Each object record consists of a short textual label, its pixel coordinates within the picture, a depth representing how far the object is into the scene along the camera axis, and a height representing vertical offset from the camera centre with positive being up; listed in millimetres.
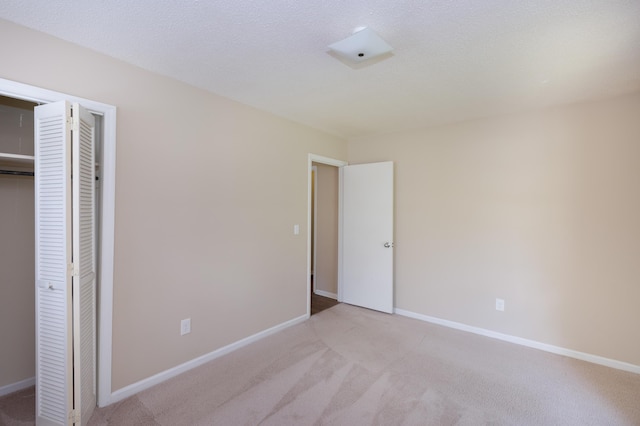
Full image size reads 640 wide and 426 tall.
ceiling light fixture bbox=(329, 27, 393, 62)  1726 +1003
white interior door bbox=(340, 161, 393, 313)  3865 -331
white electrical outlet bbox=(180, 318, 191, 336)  2475 -971
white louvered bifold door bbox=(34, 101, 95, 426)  1643 -304
